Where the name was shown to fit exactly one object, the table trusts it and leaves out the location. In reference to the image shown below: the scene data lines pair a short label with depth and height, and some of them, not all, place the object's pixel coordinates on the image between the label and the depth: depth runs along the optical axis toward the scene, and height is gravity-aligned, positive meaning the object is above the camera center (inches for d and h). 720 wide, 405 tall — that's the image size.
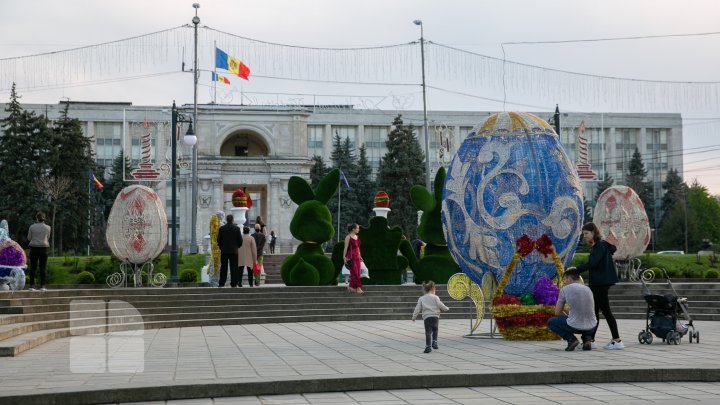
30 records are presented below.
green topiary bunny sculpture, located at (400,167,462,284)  1071.0 -21.8
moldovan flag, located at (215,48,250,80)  1921.8 +297.0
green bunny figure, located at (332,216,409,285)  1078.4 -35.9
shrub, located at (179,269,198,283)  1290.6 -75.9
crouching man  573.6 -56.4
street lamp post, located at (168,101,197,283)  1199.6 +33.0
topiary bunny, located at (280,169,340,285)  1034.7 -33.4
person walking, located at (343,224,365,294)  954.1 -37.6
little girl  574.6 -53.8
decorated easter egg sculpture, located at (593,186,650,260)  1234.6 -7.0
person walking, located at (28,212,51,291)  794.8 -20.1
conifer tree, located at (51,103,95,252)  2228.1 +82.6
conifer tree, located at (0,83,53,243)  2159.2 +112.8
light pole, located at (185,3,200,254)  1710.1 +111.1
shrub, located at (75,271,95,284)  1279.5 -78.0
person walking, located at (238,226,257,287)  1011.9 -36.1
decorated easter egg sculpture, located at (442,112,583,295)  657.6 +13.3
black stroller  610.9 -62.7
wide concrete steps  707.4 -77.2
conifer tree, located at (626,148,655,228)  3034.0 +109.7
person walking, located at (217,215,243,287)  953.5 -24.4
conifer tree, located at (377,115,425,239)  2497.5 +112.9
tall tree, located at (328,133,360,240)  2839.6 +58.5
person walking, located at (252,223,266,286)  1099.3 -27.7
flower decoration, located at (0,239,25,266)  813.9 -30.3
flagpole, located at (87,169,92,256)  2294.7 +31.1
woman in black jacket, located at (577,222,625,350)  591.5 -31.5
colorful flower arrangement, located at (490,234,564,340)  639.8 -55.8
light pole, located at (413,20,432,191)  1734.7 +287.8
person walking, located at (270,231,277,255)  1727.4 -43.2
